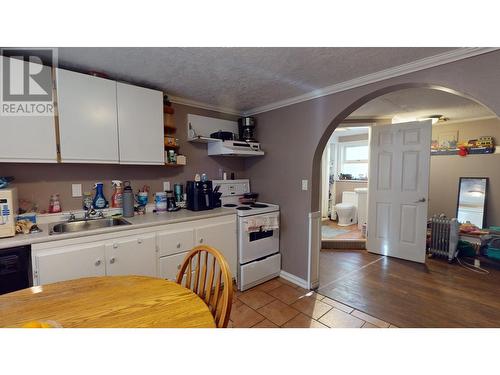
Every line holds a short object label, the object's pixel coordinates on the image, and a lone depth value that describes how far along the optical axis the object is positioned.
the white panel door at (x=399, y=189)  2.95
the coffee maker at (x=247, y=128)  2.78
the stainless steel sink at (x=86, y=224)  1.80
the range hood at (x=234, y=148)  2.51
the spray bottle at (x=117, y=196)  2.11
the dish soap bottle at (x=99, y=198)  2.01
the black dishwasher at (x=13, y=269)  1.27
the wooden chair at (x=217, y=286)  0.83
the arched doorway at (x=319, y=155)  1.93
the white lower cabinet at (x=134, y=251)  1.44
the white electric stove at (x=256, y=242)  2.36
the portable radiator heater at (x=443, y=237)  3.06
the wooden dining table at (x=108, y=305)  0.77
